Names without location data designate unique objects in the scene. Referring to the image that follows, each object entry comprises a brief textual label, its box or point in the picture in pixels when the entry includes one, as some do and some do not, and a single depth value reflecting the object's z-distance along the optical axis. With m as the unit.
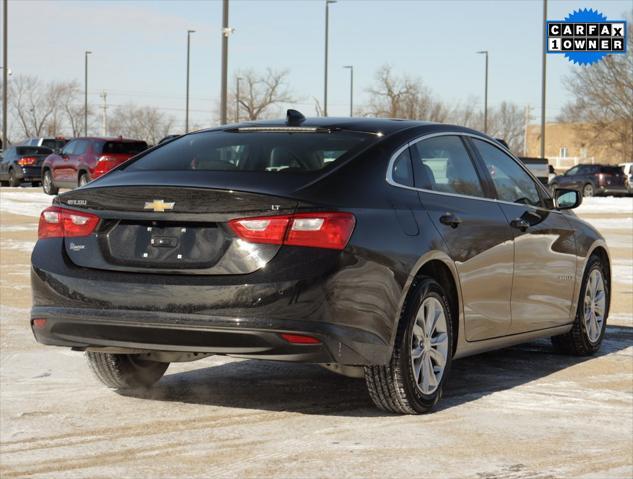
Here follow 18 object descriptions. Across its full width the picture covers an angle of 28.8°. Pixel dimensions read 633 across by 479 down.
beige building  74.62
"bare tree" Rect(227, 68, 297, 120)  100.88
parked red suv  32.22
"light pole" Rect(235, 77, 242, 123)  97.45
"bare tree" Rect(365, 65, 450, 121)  89.62
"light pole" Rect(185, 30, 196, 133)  72.69
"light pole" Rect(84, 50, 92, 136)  81.88
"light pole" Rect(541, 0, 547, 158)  49.41
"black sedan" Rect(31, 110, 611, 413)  5.67
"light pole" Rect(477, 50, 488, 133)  70.06
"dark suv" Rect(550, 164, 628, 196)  50.25
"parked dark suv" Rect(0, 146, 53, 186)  42.97
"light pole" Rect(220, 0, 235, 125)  32.06
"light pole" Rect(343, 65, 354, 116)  82.88
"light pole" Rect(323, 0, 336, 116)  60.03
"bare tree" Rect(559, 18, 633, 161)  68.12
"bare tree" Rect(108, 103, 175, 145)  121.75
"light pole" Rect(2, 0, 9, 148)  58.75
